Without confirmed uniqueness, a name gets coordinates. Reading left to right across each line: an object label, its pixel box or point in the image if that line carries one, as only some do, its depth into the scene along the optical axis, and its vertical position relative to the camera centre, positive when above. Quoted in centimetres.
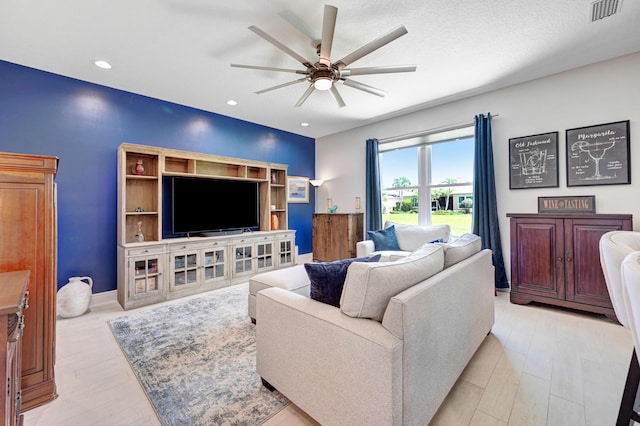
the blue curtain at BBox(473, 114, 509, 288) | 356 +20
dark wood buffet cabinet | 263 -51
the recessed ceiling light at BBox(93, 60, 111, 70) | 281 +163
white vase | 284 -91
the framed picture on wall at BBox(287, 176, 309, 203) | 552 +53
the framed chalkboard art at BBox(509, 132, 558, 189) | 320 +65
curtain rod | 386 +131
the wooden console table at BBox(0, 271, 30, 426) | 92 -49
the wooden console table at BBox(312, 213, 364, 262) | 486 -40
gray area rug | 152 -112
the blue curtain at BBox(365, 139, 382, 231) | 482 +43
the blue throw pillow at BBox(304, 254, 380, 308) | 147 -38
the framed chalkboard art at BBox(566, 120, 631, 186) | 280 +63
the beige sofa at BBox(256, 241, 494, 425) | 110 -63
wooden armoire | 142 -18
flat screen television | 371 +15
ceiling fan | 192 +132
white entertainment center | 321 -41
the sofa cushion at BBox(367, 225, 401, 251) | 413 -41
